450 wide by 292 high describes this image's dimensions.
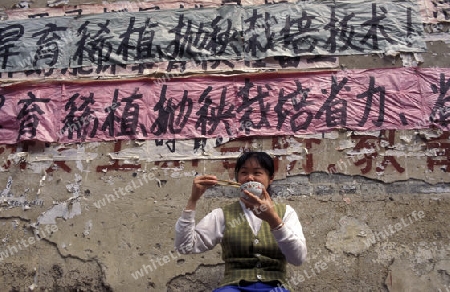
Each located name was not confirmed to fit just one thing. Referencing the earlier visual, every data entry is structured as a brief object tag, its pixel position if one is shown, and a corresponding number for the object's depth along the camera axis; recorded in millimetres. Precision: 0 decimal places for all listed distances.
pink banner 4090
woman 2352
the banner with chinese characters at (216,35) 4355
